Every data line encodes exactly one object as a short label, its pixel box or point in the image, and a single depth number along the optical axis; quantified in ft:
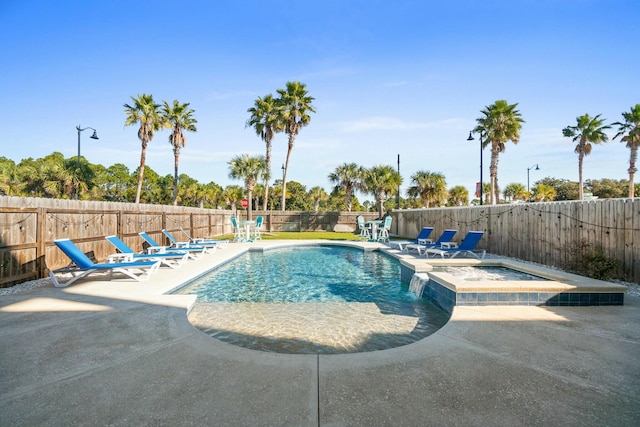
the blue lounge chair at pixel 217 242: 43.33
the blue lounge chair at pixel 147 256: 27.28
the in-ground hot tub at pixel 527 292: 16.24
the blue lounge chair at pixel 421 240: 42.28
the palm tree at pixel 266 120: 91.25
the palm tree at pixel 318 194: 177.17
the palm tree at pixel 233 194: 178.19
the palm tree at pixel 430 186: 110.73
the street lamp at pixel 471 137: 67.72
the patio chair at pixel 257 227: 58.65
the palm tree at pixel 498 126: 71.56
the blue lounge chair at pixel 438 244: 37.21
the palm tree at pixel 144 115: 78.59
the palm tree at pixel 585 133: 98.12
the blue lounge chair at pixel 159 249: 32.29
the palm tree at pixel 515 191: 181.68
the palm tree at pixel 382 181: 80.33
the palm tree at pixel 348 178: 100.83
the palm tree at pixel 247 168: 79.85
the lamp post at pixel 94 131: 64.64
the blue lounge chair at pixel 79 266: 21.20
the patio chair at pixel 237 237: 55.06
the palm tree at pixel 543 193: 173.27
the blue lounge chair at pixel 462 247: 32.68
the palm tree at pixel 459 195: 157.48
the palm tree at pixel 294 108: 89.35
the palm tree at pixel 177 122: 84.64
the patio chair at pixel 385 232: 54.80
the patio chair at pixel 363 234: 60.54
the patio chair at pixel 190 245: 38.70
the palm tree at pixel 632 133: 87.79
